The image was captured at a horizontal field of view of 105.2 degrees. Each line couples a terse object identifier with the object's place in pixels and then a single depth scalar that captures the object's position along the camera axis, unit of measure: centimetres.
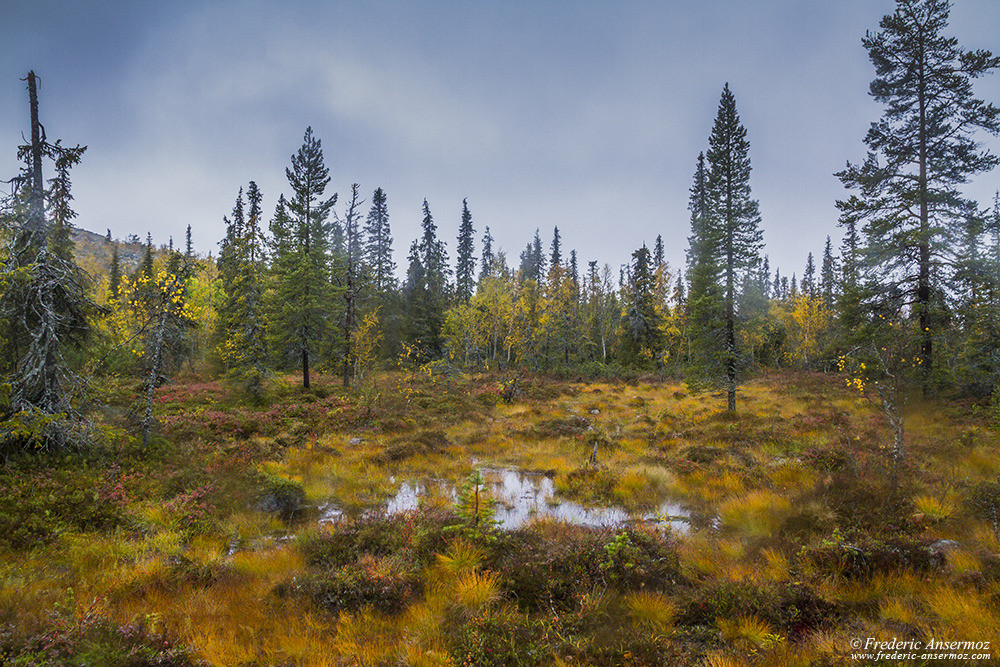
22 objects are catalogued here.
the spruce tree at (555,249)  6456
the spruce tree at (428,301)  3734
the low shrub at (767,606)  460
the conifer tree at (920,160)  1455
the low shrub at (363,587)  532
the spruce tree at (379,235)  4897
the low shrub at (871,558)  527
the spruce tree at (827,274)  4272
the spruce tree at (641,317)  3566
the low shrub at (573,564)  558
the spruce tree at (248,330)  1991
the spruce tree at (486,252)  6894
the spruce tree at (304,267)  2305
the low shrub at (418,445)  1330
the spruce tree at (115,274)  4500
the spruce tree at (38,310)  819
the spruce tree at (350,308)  2483
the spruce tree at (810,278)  5706
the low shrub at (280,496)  930
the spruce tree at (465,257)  5584
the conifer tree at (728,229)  1816
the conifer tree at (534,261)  6751
